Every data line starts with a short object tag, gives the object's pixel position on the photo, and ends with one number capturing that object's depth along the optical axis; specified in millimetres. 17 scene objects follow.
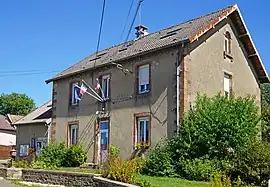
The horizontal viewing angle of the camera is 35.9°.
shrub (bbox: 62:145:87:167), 24594
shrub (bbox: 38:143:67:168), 24969
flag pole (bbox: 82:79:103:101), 24723
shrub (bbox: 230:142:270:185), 16281
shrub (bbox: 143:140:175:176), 18859
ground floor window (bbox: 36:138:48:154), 29878
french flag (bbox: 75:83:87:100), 25073
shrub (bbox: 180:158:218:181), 17562
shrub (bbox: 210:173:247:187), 10573
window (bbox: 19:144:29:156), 31855
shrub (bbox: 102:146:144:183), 14742
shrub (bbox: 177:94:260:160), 18625
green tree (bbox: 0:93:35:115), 78688
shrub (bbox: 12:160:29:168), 23330
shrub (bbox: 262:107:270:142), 26469
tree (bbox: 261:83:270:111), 40625
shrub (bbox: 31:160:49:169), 22984
